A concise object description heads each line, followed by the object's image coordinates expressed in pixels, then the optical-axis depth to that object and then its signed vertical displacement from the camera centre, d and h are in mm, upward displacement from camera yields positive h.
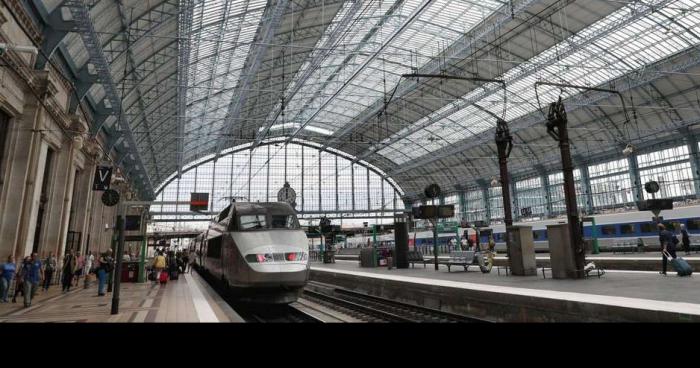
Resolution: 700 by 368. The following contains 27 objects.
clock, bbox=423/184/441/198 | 21031 +3064
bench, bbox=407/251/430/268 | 23156 -319
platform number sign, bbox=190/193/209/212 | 17100 +2220
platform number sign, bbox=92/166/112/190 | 17422 +3356
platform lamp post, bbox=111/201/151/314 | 9195 -80
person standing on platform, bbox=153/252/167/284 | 18750 -295
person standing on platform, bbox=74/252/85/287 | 19062 -284
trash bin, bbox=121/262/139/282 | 19922 -714
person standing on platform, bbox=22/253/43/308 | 11724 -513
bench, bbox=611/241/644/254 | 26047 +24
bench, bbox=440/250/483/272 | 17219 -366
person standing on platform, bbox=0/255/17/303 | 12586 -503
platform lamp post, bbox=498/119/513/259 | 17188 +4004
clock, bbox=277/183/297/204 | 31359 +4561
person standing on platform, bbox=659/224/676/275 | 11855 +129
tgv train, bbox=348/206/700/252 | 23969 +1320
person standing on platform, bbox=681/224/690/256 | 17953 +215
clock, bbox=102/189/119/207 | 16734 +2448
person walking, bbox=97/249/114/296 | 14148 -385
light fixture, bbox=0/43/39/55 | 8836 +4515
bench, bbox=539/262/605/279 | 12555 -724
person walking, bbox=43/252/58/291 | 16766 -413
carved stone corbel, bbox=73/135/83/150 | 18850 +5440
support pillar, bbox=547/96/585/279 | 12570 +2116
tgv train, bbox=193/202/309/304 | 9977 +20
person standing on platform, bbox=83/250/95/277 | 19312 -202
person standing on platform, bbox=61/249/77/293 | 15805 -514
